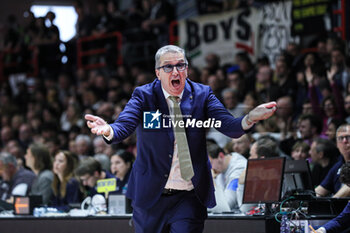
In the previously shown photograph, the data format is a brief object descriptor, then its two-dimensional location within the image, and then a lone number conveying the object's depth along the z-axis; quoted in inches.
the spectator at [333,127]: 600.1
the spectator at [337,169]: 498.6
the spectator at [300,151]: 572.1
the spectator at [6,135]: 1016.2
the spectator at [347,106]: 626.2
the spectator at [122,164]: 621.0
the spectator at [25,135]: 984.9
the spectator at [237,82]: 800.3
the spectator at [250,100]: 707.8
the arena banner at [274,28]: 837.8
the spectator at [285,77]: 722.8
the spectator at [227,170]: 533.6
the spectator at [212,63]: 912.3
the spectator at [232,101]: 670.3
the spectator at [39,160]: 683.4
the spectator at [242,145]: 624.0
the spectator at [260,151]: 515.2
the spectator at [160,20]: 1056.2
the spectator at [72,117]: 991.6
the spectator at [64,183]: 636.7
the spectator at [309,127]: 625.3
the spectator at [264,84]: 732.8
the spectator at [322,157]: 552.7
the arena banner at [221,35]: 906.7
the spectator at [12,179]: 668.1
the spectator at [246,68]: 826.0
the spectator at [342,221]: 410.9
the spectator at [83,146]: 809.5
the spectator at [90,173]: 619.2
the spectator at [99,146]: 771.8
